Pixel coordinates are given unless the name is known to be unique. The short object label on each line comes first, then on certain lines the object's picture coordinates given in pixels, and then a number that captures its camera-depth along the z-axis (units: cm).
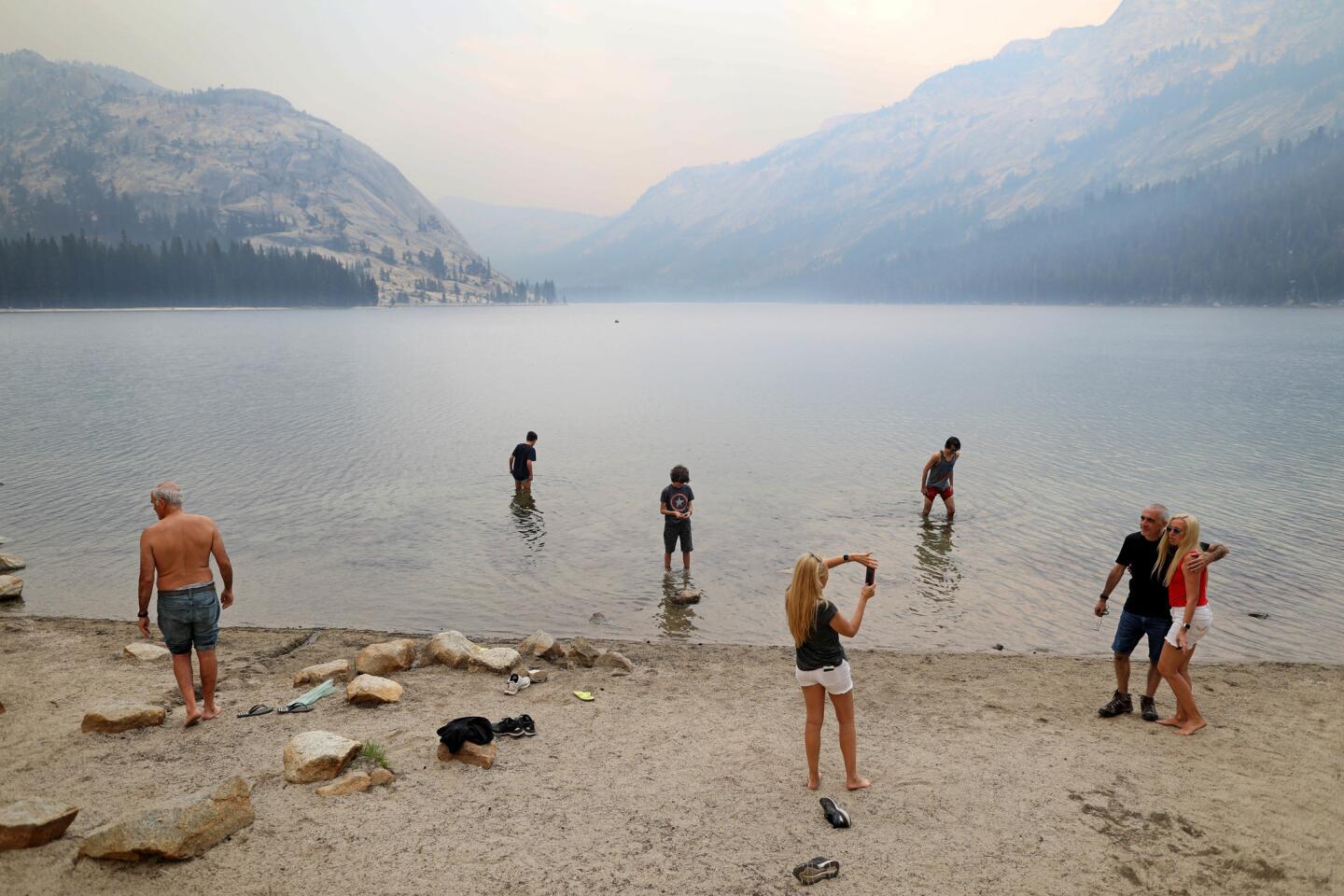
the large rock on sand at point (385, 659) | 1112
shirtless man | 887
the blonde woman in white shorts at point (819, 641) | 711
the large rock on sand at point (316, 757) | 777
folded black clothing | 828
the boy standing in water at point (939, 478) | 2089
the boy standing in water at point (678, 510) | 1661
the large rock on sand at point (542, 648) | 1198
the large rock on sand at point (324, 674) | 1066
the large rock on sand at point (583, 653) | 1181
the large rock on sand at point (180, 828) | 636
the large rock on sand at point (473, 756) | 826
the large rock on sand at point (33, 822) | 644
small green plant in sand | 813
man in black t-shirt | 901
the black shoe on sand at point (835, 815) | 722
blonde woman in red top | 852
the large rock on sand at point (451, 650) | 1149
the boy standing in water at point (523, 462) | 2392
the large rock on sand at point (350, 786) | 757
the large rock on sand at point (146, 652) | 1163
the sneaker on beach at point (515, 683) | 1062
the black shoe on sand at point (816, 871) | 643
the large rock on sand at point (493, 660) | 1132
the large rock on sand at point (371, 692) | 988
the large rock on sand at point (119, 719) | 892
